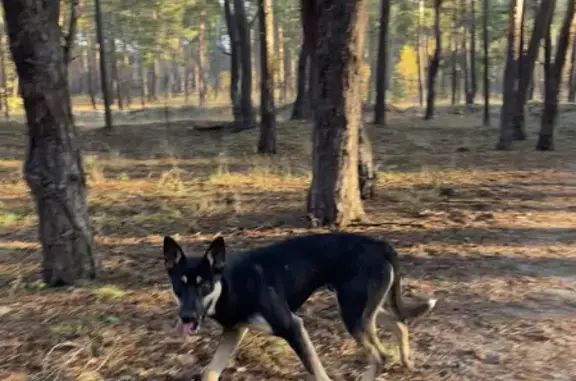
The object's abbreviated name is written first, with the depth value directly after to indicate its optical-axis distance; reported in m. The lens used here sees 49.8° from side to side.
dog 4.01
